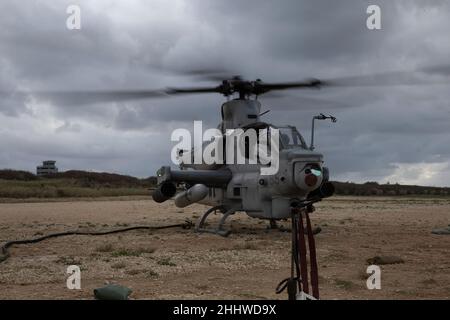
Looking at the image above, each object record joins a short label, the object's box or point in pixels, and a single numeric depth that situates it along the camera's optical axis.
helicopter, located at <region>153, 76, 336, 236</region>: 13.81
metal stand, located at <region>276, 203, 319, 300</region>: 5.21
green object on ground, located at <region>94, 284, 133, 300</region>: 6.82
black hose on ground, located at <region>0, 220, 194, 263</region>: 11.63
